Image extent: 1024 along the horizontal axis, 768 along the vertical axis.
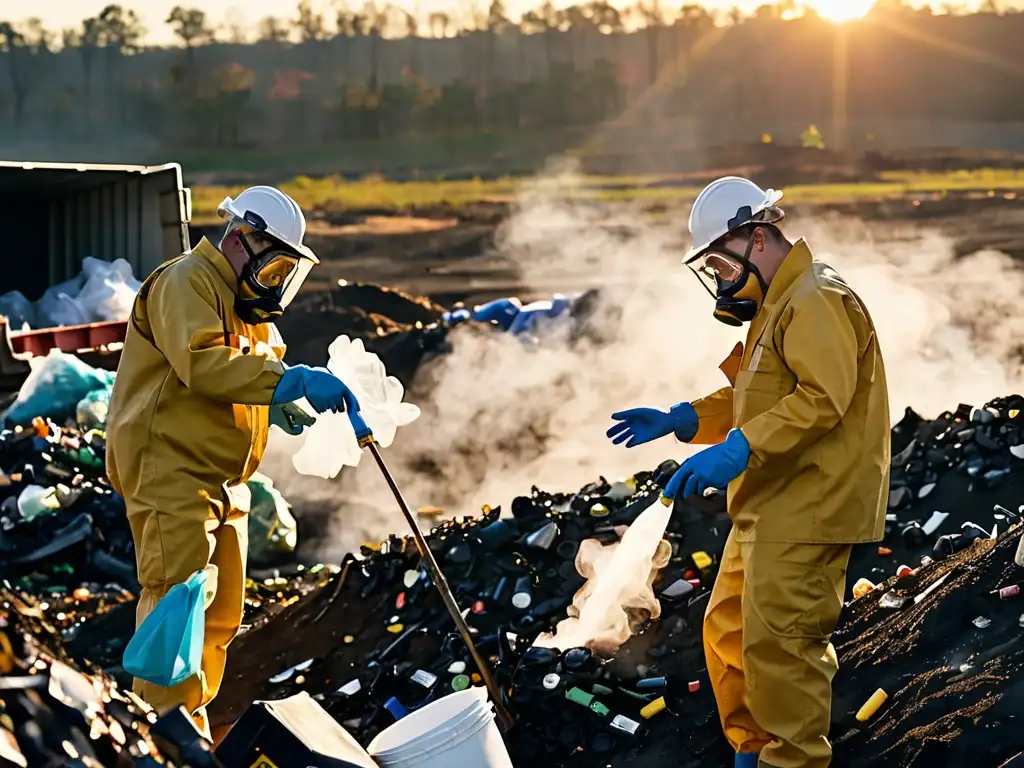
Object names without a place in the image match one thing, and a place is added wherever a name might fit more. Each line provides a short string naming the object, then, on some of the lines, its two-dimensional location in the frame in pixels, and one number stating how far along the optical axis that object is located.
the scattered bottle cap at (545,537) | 6.27
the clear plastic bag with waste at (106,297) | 11.38
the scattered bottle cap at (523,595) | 5.95
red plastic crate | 10.03
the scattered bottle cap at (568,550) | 6.21
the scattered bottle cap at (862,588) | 5.67
